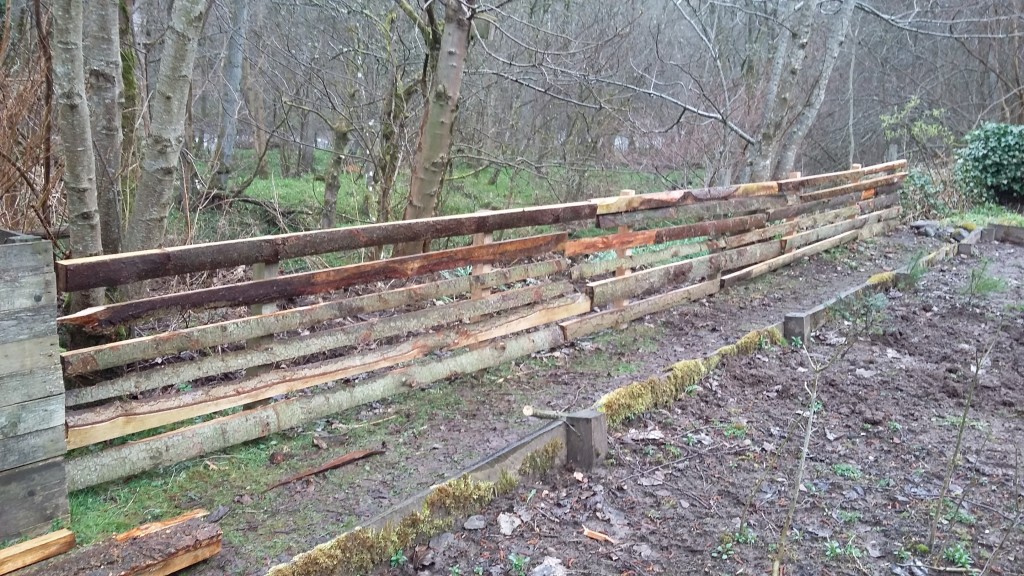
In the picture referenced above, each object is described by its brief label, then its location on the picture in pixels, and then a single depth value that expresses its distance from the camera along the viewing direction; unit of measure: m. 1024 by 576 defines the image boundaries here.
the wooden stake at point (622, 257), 5.88
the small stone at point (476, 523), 3.31
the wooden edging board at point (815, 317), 5.82
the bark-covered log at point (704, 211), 5.87
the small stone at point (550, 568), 3.01
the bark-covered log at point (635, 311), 5.57
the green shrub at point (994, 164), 14.01
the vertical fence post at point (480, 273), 4.86
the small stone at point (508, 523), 3.30
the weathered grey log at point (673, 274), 5.79
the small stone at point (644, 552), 3.13
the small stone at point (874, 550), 3.11
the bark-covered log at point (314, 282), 3.28
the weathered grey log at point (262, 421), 3.22
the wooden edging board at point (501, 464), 3.09
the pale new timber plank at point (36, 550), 2.56
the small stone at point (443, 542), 3.16
